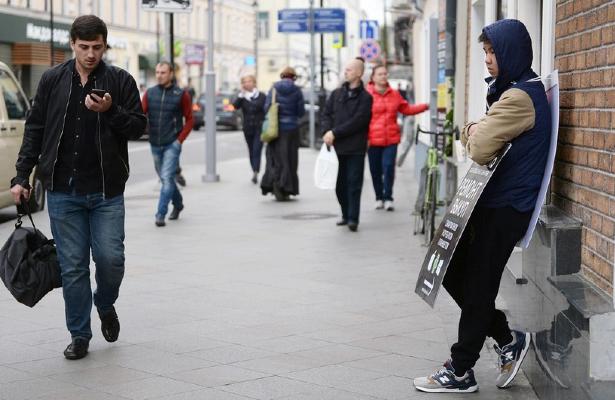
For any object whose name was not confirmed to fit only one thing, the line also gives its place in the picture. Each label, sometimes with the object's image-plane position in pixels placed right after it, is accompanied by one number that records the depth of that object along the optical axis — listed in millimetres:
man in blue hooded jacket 5293
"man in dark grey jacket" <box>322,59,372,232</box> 12875
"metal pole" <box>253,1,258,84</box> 83375
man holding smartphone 6461
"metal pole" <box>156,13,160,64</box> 55562
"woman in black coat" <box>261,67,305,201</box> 16828
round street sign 28953
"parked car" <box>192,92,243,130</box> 45025
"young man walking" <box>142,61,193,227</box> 13547
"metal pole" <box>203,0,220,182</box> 20609
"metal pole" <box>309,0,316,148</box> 30953
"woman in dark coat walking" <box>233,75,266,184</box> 19922
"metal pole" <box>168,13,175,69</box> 19984
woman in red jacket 15094
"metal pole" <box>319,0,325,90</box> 35281
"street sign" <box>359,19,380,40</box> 36812
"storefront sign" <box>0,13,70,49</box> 43531
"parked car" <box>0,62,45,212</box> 13795
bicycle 11758
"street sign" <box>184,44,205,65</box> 54250
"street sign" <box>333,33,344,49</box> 37125
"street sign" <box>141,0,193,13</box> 18125
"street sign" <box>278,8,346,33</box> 30828
